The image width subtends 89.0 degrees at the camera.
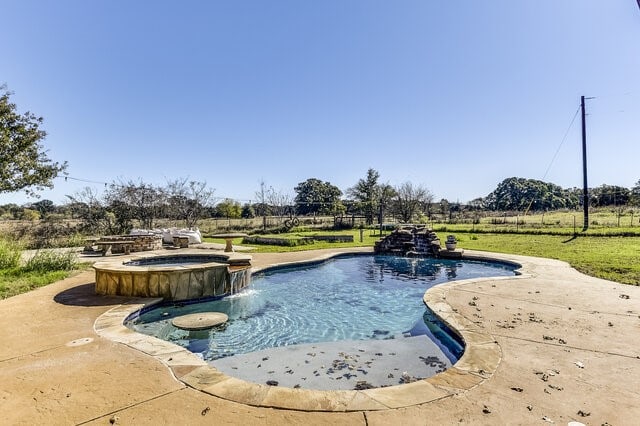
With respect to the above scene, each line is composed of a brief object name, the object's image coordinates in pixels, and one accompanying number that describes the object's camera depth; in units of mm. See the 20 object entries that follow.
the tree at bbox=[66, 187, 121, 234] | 19078
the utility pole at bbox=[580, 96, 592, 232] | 20370
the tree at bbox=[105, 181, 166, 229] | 19672
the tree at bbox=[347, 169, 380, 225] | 35222
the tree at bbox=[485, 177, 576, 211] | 57094
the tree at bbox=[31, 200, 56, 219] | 27734
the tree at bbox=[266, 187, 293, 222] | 30609
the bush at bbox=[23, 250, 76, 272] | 8044
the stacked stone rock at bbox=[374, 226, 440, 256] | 13008
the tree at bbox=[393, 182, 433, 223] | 28875
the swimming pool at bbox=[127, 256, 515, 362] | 4816
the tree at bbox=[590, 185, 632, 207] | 39550
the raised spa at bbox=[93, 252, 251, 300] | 6129
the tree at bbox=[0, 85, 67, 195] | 10464
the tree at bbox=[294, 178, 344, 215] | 42134
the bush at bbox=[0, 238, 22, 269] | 8070
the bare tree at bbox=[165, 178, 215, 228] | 23547
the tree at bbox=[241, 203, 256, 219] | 40219
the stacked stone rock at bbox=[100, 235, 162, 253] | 12611
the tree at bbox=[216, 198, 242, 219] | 34125
